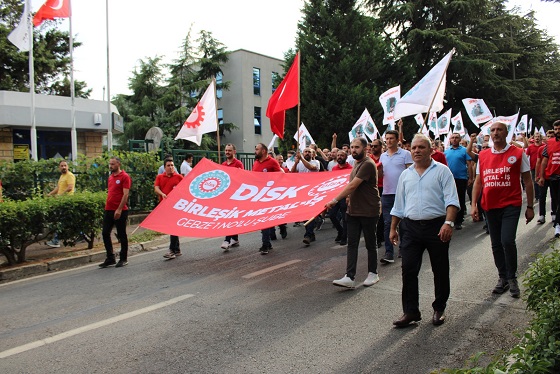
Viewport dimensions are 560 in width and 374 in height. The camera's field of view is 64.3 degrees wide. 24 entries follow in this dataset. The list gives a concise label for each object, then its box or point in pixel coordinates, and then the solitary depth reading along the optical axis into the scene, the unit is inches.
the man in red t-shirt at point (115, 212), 315.9
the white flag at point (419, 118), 736.2
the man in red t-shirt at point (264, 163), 339.3
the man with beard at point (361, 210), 225.9
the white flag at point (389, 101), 481.7
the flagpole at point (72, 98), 713.0
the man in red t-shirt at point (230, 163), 348.9
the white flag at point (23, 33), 580.7
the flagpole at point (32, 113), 623.3
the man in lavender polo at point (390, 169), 286.5
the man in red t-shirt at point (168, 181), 342.0
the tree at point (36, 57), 920.3
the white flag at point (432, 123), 746.3
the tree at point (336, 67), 946.1
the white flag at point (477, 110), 636.1
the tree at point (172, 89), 1347.2
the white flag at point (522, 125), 897.1
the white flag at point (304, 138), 612.1
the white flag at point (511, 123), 665.0
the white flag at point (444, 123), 718.0
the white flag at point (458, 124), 734.5
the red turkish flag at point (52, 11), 621.3
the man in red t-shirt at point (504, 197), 205.5
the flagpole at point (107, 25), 774.5
